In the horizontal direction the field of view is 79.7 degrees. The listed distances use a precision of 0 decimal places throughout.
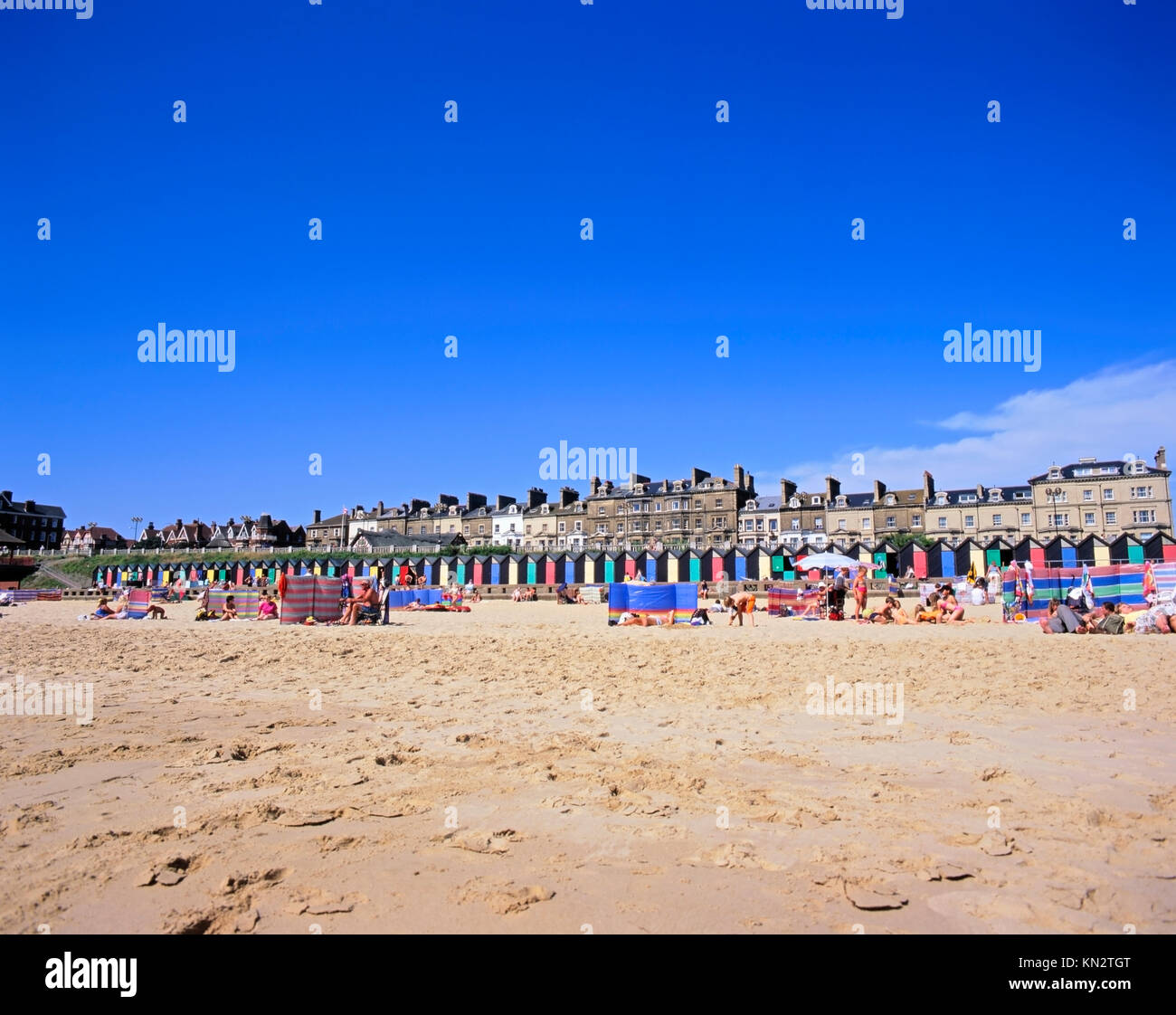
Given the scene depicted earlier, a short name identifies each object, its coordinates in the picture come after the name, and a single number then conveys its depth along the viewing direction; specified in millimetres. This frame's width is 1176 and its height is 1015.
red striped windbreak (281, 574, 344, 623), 23625
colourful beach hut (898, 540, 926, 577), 50031
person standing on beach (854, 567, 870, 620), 24344
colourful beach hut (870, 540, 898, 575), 50094
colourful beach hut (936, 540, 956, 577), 48125
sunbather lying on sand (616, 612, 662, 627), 22391
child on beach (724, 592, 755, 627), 22450
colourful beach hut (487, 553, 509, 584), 60750
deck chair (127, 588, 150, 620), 29234
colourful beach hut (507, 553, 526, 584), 60281
